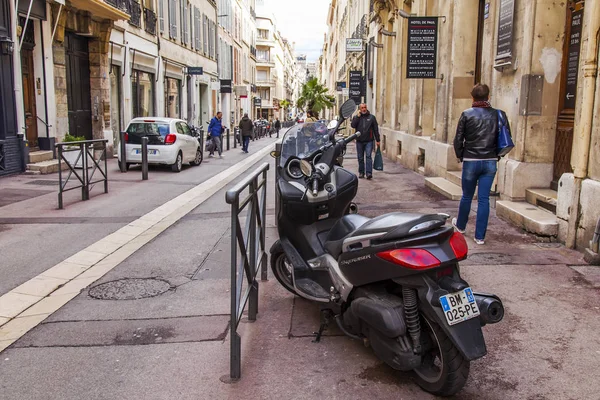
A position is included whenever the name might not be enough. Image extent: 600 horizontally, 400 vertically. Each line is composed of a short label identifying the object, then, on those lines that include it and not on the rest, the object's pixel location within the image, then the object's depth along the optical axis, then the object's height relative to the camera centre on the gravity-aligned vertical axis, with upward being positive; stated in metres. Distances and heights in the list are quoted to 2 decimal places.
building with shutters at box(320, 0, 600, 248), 6.32 +0.20
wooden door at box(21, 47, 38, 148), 15.66 +0.21
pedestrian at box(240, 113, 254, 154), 25.31 -1.00
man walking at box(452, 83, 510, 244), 6.69 -0.43
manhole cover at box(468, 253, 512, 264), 6.05 -1.55
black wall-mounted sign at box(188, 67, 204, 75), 28.55 +1.78
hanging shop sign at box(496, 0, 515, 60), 8.62 +1.22
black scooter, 3.10 -1.06
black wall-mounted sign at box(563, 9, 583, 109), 7.82 +0.72
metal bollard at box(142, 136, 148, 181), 14.15 -1.32
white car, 15.95 -0.97
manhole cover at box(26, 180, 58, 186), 12.79 -1.71
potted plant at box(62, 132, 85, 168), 10.20 -0.87
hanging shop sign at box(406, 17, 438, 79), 13.47 +1.44
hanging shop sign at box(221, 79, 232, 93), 32.84 +1.13
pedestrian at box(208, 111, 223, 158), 22.62 -0.92
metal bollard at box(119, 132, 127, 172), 15.58 -1.34
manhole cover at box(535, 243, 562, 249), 6.59 -1.52
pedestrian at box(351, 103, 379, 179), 13.18 -0.54
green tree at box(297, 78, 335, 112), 57.53 +1.19
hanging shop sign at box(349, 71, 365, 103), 29.44 +1.14
